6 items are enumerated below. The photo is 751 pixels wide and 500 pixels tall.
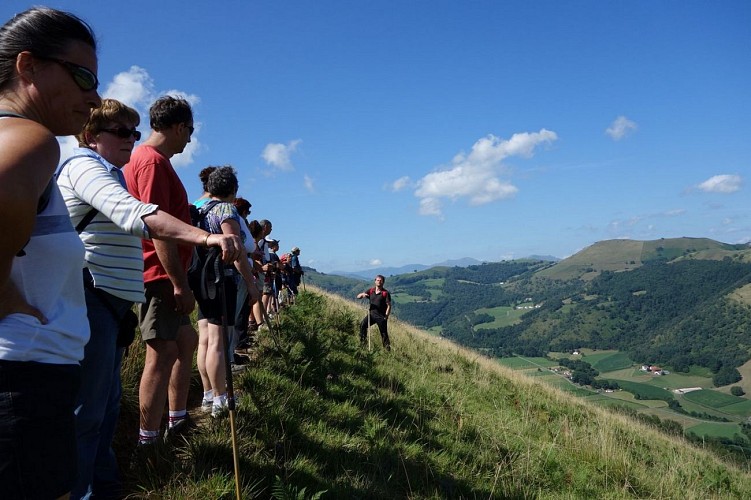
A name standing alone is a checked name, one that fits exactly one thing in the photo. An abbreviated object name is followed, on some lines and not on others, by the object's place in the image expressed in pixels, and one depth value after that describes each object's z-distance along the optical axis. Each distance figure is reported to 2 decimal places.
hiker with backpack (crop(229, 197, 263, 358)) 4.37
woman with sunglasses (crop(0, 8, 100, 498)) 1.17
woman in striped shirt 1.88
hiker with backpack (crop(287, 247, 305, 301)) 13.10
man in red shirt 2.76
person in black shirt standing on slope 10.61
